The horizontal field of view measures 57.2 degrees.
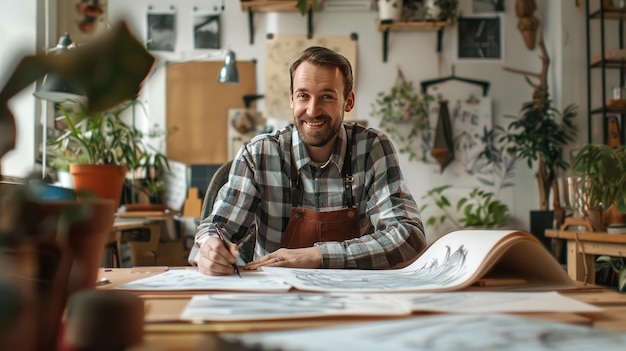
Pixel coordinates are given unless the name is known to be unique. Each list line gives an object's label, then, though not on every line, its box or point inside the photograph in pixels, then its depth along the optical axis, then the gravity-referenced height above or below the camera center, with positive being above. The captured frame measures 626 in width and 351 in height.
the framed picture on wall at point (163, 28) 4.04 +1.12
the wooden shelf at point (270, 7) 3.86 +1.23
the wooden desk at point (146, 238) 2.42 -0.24
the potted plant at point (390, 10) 3.88 +1.19
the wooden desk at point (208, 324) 0.49 -0.13
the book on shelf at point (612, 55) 3.57 +0.84
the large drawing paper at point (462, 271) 0.79 -0.13
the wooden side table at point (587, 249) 2.20 -0.25
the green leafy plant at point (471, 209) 3.86 -0.16
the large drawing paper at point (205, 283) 0.79 -0.14
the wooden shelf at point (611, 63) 3.79 +0.82
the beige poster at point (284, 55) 4.03 +0.93
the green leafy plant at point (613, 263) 2.30 -0.34
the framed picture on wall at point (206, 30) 4.05 +1.10
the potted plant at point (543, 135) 3.71 +0.33
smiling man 1.54 +0.02
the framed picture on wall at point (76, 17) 3.80 +1.14
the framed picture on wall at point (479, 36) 4.08 +1.06
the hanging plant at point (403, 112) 3.98 +0.51
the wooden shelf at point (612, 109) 3.74 +0.50
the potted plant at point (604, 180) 2.08 +0.02
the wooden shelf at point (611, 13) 3.82 +1.17
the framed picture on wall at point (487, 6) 4.09 +1.28
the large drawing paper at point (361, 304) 0.59 -0.13
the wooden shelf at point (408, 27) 3.91 +1.11
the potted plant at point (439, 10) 3.88 +1.19
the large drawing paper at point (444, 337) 0.44 -0.13
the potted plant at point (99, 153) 2.25 +0.16
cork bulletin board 4.00 +0.53
